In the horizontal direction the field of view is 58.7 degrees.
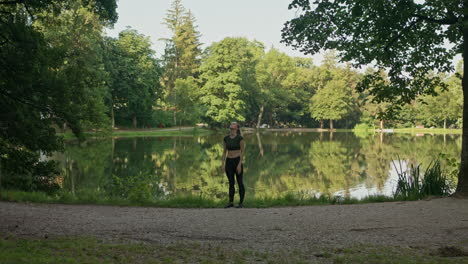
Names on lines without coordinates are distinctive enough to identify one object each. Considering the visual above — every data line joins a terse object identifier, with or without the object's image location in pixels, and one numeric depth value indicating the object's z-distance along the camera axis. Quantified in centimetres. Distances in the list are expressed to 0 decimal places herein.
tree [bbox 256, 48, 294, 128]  6444
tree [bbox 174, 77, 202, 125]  4780
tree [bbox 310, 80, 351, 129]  6894
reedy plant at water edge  1014
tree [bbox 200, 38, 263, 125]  5128
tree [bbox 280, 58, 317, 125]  7000
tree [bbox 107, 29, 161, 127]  4444
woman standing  868
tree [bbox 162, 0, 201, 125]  7362
